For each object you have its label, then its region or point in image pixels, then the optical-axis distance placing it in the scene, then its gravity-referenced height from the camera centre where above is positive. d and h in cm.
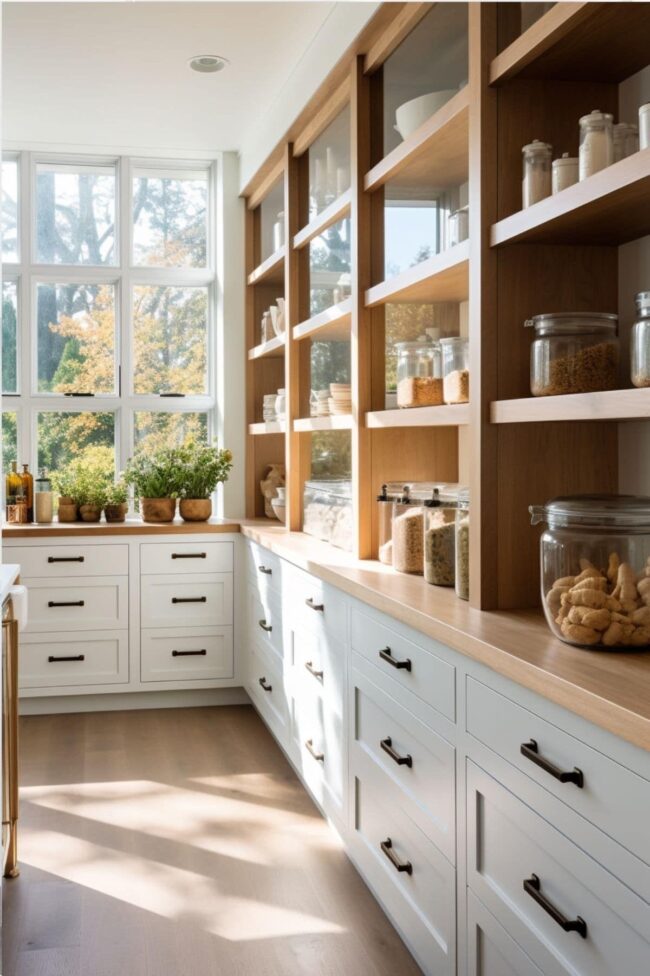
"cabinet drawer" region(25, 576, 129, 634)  460 -64
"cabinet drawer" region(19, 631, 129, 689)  460 -90
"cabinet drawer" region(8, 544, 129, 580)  459 -43
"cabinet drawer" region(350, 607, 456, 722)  206 -46
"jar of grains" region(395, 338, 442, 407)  288 +27
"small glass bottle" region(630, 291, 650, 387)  170 +21
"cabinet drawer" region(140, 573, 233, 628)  471 -64
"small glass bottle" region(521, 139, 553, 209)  212 +63
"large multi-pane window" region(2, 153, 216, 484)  518 +86
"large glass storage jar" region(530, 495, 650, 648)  176 -20
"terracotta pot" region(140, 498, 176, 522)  489 -21
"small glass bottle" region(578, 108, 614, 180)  188 +61
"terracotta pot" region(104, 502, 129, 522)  491 -22
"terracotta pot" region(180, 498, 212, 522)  489 -21
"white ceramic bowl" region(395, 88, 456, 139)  275 +102
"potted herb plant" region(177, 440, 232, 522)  491 -6
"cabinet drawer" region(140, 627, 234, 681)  471 -91
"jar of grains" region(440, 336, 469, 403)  256 +26
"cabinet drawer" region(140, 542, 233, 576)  470 -43
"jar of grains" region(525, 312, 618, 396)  201 +23
